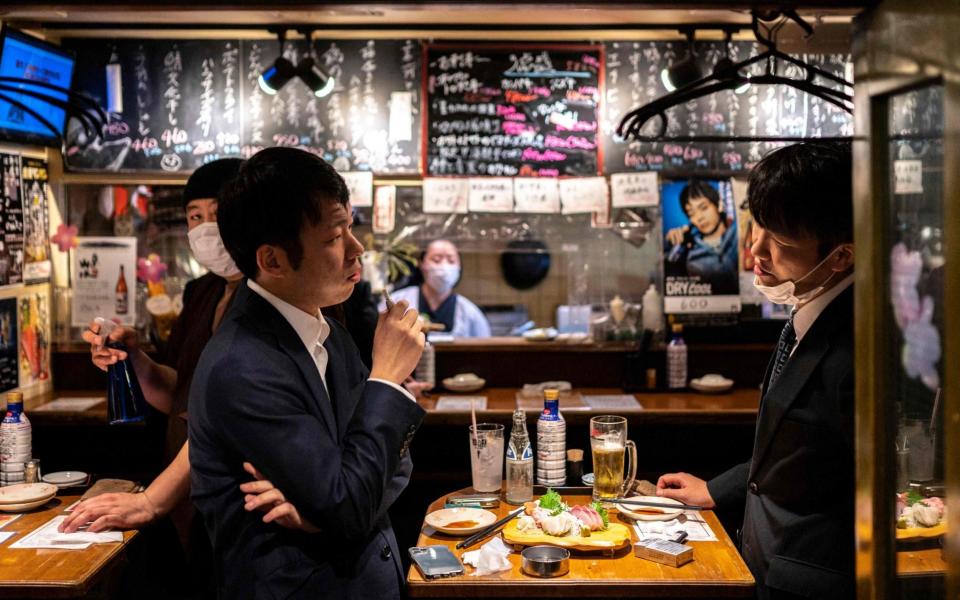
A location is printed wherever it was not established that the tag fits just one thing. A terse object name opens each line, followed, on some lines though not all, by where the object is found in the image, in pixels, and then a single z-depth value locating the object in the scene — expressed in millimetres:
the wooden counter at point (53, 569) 2279
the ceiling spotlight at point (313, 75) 4996
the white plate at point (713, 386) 5211
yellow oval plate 2445
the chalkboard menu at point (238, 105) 5520
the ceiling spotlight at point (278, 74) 5012
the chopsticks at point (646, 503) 2797
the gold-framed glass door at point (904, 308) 1394
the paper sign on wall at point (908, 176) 1487
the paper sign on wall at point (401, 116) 5586
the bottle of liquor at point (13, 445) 3104
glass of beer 2926
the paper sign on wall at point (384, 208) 5703
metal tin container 2299
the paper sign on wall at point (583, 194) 5637
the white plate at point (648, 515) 2719
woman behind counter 6371
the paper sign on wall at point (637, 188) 5586
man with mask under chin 2248
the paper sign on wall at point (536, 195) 5641
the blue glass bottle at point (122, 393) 3094
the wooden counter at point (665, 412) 4613
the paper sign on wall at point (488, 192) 5656
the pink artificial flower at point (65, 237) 5406
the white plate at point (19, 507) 2863
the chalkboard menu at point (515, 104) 5590
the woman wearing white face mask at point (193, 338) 3012
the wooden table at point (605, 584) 2260
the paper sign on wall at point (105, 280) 5504
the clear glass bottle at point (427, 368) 5235
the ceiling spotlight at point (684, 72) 4879
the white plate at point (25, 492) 2885
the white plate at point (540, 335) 5488
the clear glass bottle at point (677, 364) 5273
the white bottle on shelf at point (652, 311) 5523
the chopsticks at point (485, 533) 2525
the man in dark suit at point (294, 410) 1870
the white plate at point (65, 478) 3207
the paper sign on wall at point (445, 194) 5660
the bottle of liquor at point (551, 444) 2977
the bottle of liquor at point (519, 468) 2971
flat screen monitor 4598
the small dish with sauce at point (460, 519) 2608
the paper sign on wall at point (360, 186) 5609
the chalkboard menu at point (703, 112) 5555
